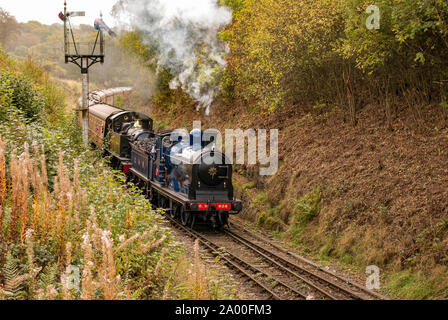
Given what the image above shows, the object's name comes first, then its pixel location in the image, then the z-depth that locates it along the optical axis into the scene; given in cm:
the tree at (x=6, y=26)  5175
